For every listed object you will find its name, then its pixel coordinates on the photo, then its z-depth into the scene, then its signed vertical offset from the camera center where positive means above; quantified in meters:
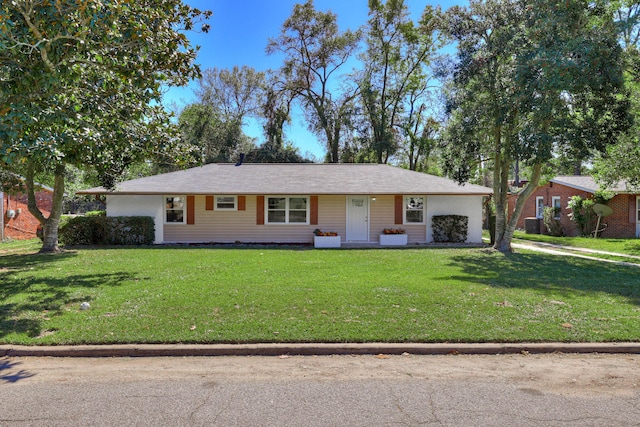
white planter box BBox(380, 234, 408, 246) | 17.02 -0.68
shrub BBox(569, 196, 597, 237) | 21.28 +0.41
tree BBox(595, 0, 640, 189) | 11.87 +3.17
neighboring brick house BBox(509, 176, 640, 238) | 21.05 +1.12
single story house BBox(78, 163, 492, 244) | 17.48 +0.50
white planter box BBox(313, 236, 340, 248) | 16.47 -0.74
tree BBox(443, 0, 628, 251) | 10.58 +3.99
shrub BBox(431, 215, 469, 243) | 17.48 -0.23
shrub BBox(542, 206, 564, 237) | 23.08 +0.09
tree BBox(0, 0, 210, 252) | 5.75 +2.61
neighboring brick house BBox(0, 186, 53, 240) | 20.97 +0.37
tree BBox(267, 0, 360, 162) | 32.94 +13.54
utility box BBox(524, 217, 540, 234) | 25.17 -0.16
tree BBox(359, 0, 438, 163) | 31.42 +12.54
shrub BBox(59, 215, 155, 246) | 16.30 -0.30
